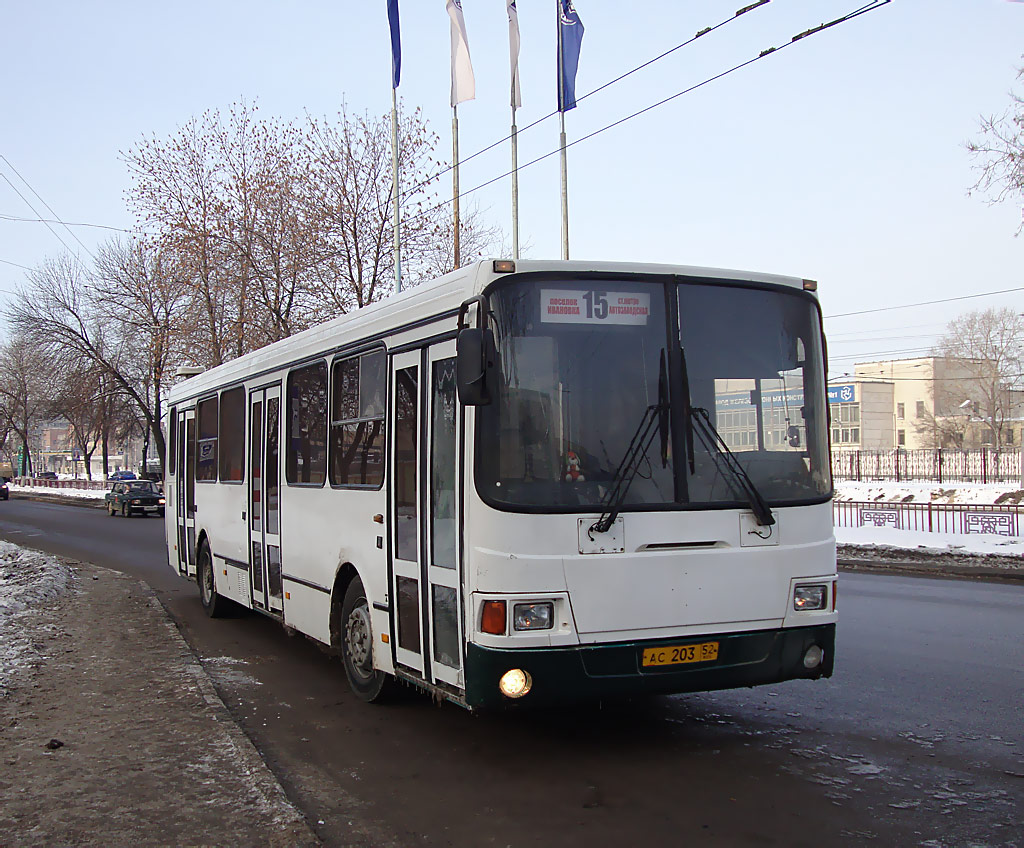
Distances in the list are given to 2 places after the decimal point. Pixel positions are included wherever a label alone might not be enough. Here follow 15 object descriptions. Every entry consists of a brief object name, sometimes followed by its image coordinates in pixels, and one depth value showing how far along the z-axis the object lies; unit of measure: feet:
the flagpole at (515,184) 81.05
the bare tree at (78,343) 172.96
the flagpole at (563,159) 76.89
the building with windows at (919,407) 266.16
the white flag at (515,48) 84.23
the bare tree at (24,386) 176.04
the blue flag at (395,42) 93.20
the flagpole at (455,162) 92.66
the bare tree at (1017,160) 62.54
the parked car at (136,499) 138.10
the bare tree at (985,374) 252.42
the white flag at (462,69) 85.83
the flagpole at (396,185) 93.23
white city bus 17.87
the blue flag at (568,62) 76.59
